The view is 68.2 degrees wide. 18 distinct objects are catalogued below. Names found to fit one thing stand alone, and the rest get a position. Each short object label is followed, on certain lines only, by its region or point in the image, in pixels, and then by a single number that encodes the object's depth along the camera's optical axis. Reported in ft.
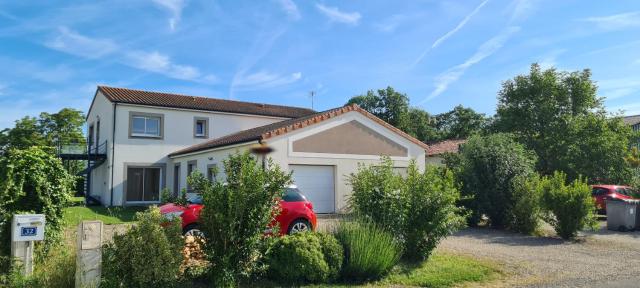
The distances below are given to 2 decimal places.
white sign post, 20.77
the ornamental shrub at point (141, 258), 19.94
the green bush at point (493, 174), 51.55
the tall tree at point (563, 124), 93.30
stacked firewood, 22.80
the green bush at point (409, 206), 29.35
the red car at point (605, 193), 66.33
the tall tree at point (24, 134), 121.08
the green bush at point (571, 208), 43.65
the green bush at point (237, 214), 22.30
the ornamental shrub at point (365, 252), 24.80
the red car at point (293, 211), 37.11
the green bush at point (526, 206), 47.47
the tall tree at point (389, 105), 149.79
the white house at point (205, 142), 60.44
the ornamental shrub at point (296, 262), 23.08
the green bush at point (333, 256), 24.12
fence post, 19.29
